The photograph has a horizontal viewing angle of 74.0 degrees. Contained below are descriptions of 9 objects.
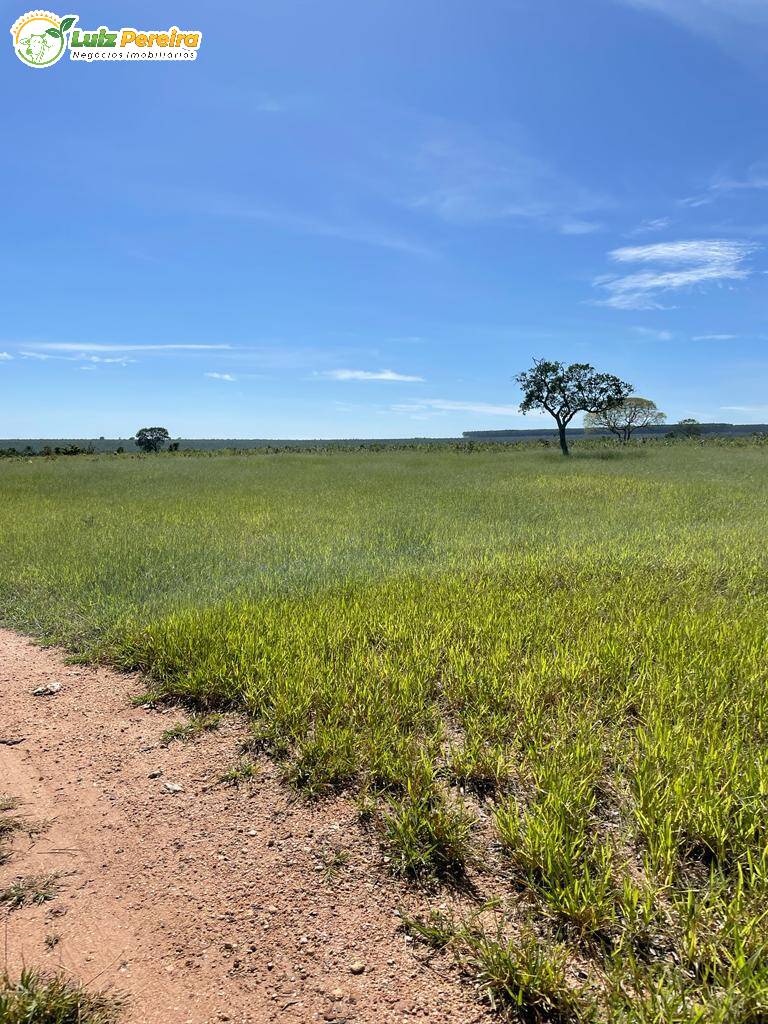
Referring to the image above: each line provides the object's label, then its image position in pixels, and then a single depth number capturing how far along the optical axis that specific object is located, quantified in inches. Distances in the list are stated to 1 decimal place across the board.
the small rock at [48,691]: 221.7
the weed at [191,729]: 182.5
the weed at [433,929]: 102.9
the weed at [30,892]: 116.0
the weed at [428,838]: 120.0
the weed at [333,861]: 121.9
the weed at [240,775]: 157.0
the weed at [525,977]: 88.4
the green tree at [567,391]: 2165.4
